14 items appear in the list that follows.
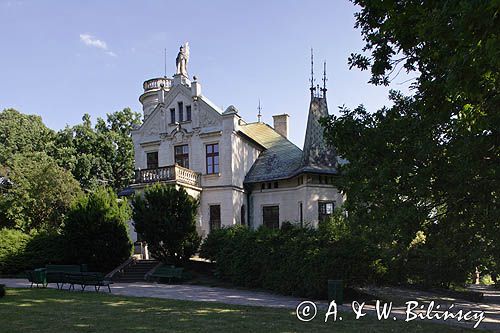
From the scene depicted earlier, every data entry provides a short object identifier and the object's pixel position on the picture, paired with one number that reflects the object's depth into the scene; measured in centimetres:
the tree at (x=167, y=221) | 2202
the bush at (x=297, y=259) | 1520
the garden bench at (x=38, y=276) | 1839
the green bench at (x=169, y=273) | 2070
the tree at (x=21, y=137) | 4147
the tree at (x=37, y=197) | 2953
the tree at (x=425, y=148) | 701
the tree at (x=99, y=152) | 4062
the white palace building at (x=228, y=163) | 2627
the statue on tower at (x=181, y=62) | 3044
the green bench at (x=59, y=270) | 1749
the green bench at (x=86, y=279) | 1655
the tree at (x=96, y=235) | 2373
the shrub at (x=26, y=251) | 2432
